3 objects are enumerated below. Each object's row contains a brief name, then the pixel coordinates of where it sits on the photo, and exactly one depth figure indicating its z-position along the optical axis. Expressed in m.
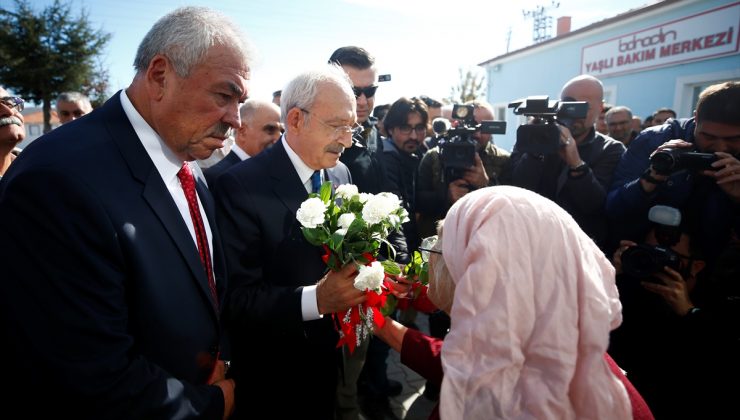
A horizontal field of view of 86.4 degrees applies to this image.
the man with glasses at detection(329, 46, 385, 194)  3.40
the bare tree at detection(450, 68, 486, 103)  26.10
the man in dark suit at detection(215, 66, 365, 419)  1.89
